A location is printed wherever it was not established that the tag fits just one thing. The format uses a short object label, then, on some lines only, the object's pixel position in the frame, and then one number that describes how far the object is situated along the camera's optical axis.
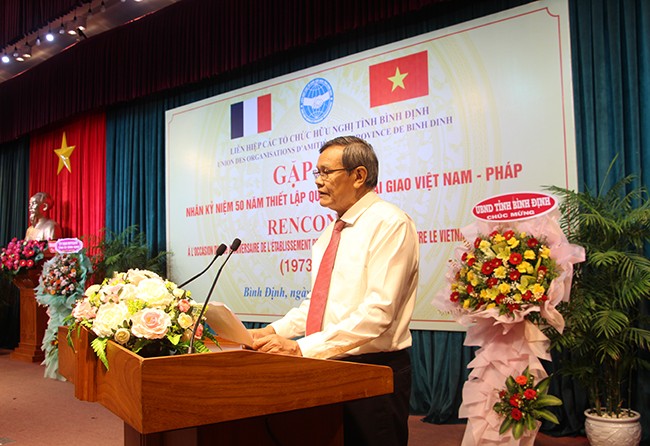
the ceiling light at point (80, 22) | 6.56
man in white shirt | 1.69
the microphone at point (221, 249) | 1.72
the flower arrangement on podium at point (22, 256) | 6.82
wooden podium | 1.12
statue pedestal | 7.09
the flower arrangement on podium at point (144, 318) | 1.38
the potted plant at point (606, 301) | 2.95
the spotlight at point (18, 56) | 7.24
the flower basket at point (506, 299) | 2.72
